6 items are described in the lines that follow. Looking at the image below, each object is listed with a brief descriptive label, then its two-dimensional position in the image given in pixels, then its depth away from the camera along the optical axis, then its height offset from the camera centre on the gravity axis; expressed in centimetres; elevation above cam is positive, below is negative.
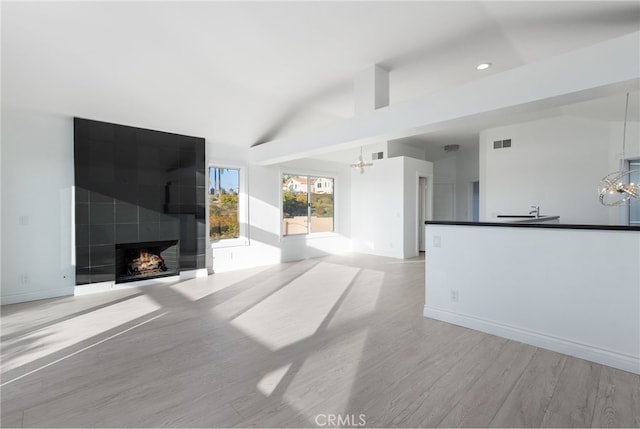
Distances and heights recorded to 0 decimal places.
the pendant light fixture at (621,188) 371 +28
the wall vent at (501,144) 678 +150
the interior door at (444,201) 1007 +34
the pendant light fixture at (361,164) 673 +105
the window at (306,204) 731 +18
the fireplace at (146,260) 499 -83
